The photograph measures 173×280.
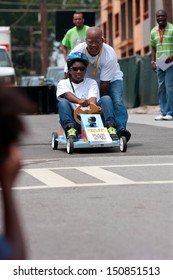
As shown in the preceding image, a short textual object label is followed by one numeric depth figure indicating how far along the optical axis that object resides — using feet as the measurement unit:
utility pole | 189.06
